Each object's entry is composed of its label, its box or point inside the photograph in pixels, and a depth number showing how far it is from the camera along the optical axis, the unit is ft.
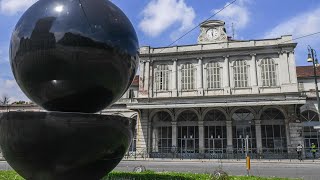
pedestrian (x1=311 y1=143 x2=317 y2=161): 71.84
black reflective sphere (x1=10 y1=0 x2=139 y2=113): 11.14
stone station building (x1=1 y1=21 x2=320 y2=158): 76.37
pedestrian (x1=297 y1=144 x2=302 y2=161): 70.10
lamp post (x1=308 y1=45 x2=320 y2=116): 59.61
